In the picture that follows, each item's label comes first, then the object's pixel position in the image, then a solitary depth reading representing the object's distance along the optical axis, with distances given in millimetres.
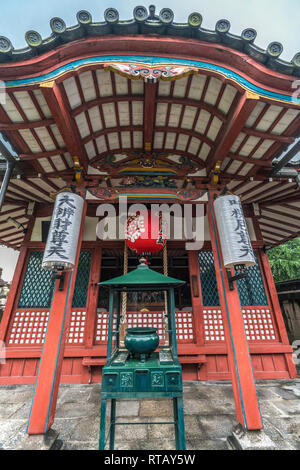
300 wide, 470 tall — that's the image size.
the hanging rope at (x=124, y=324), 5153
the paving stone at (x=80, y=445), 2943
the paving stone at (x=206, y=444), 2936
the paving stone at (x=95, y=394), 4509
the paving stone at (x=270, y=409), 3864
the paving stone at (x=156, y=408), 3936
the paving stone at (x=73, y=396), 4477
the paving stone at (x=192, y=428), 3205
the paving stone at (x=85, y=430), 3188
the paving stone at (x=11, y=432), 2928
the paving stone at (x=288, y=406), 3905
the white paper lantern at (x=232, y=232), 3941
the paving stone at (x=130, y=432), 3154
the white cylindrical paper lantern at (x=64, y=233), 3764
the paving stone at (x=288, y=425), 3218
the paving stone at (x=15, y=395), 4533
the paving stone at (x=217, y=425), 3260
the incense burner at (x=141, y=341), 2998
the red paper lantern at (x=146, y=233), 4453
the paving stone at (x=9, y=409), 3914
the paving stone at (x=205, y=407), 3983
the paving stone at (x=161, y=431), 3170
